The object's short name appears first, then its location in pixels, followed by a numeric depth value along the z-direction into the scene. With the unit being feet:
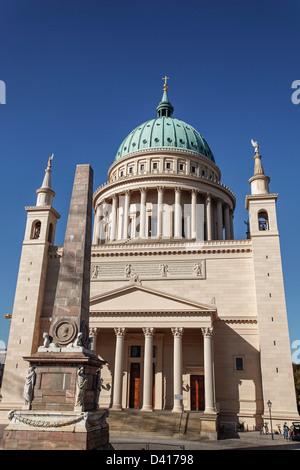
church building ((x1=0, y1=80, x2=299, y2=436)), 109.29
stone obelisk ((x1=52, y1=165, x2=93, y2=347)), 50.70
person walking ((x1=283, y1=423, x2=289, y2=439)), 91.51
